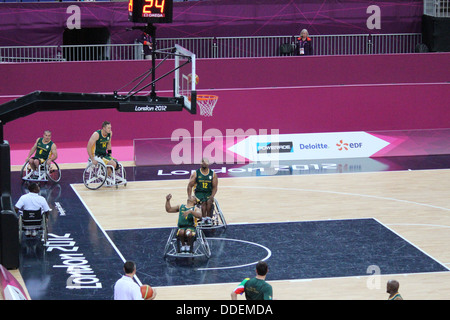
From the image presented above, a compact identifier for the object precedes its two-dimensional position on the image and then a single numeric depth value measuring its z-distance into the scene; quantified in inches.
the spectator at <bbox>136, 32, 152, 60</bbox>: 1160.2
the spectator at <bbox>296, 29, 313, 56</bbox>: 1203.7
